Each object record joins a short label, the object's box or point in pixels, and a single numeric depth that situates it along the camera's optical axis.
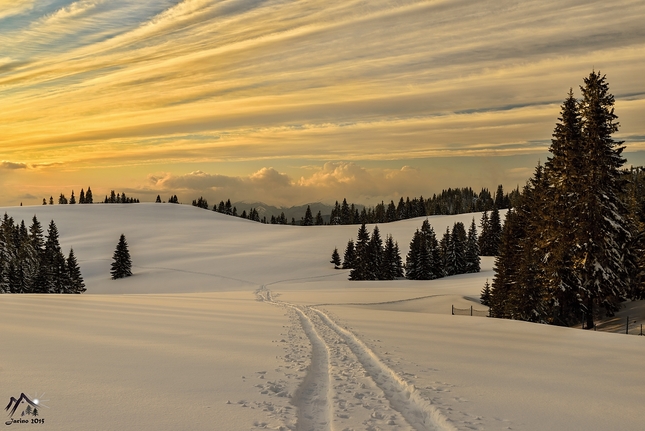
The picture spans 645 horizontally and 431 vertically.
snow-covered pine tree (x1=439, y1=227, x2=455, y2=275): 86.00
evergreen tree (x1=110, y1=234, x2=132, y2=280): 73.06
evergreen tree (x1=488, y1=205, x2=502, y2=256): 101.22
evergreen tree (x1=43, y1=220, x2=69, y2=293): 59.88
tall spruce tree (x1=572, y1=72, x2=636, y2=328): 28.88
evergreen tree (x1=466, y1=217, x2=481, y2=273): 85.31
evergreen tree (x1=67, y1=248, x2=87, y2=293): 62.34
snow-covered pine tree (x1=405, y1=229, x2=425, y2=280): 79.62
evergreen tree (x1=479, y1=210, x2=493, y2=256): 104.81
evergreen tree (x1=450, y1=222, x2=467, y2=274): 85.97
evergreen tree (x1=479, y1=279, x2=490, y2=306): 42.36
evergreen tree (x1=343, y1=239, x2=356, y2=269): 83.75
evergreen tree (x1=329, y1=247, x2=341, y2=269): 84.19
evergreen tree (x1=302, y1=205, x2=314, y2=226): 176.00
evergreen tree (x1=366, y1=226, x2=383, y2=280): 77.00
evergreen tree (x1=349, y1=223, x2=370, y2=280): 75.09
